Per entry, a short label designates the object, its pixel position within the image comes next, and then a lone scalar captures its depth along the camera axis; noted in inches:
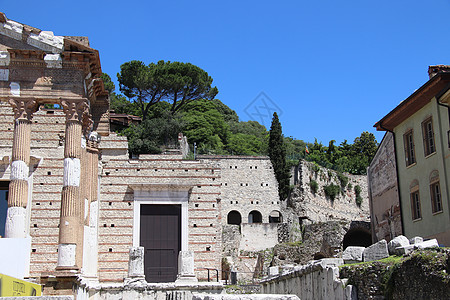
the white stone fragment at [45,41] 775.7
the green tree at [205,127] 2155.5
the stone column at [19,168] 709.3
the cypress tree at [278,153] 2027.6
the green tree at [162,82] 2146.9
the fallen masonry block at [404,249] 412.1
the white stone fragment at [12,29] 774.5
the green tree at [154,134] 1795.0
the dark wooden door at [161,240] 1018.7
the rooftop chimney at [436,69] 865.3
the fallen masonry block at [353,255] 491.5
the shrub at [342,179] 2249.0
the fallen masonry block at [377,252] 455.5
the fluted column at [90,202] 861.8
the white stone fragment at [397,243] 442.6
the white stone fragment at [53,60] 775.1
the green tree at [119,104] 2194.9
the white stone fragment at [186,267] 817.5
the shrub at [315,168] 2158.0
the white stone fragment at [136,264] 790.5
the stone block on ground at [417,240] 468.1
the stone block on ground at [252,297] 326.0
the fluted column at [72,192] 717.3
